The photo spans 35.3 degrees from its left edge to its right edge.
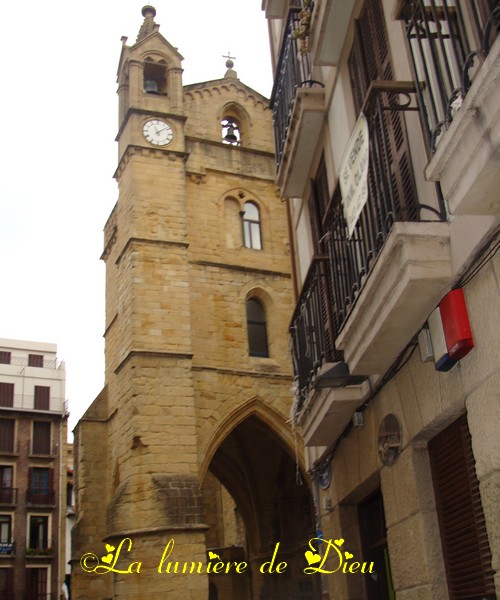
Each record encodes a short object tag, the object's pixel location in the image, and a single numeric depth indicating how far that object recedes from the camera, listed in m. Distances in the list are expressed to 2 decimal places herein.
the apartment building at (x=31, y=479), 36.47
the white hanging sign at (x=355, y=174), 5.05
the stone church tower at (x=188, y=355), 17.11
